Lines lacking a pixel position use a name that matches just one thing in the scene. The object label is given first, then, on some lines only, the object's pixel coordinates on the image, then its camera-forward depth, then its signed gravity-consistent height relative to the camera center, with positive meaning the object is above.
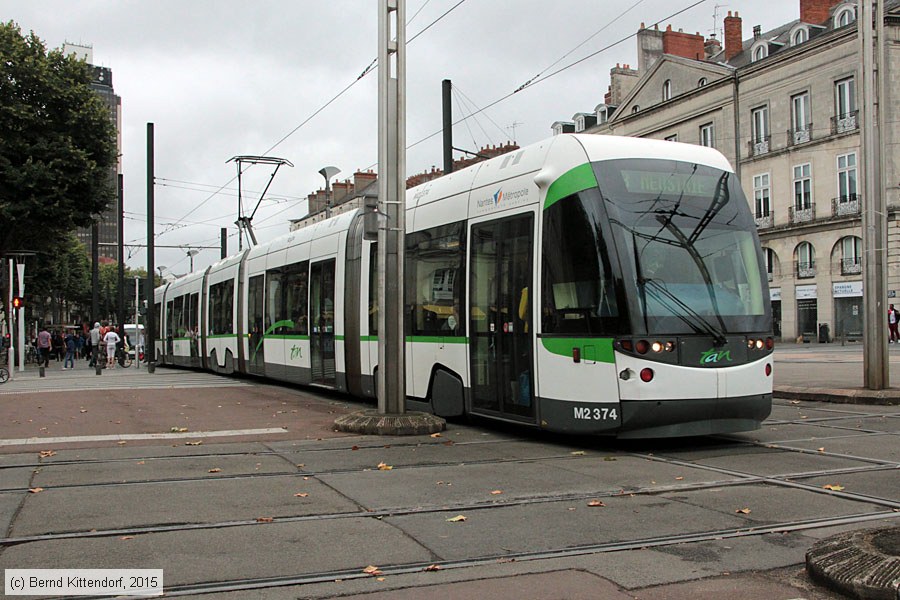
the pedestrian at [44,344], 36.12 -0.78
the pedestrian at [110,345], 37.25 -0.89
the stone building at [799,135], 43.44 +9.43
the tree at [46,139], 31.27 +6.68
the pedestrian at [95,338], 34.92 -0.56
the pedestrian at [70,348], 40.47 -1.07
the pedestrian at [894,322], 40.50 -0.37
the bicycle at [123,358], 39.56 -1.52
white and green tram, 8.86 +0.26
